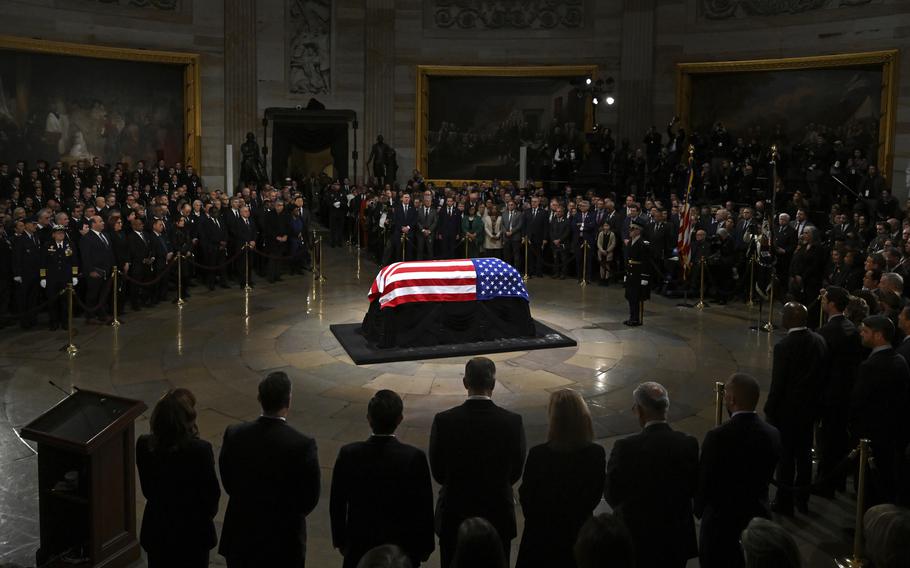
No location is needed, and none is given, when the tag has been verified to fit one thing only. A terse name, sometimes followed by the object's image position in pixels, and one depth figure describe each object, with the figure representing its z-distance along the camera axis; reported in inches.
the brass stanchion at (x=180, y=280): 568.7
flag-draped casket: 451.8
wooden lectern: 208.1
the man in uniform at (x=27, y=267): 484.7
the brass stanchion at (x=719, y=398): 245.7
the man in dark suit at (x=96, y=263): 504.4
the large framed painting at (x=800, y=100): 812.0
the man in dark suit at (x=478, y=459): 175.9
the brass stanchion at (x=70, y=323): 436.2
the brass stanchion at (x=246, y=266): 628.7
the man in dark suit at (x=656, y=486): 169.2
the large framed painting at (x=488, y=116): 1033.5
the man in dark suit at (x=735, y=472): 183.3
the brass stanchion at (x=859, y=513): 219.9
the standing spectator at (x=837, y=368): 262.2
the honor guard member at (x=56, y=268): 490.9
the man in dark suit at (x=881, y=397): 236.2
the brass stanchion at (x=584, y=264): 680.5
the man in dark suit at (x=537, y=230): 709.9
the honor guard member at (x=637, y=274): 510.3
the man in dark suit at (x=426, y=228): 719.7
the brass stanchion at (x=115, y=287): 499.8
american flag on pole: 576.4
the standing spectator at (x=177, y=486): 171.0
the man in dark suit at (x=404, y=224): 720.3
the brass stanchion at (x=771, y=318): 510.3
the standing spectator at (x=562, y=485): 165.5
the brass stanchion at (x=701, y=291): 588.5
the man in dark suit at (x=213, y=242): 631.2
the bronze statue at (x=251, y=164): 964.6
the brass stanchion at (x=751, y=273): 592.1
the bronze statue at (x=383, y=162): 1008.2
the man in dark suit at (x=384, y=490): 163.8
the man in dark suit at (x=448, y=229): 725.3
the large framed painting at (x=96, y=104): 845.2
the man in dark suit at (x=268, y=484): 168.9
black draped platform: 450.0
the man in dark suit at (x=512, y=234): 713.6
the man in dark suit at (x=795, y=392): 251.1
